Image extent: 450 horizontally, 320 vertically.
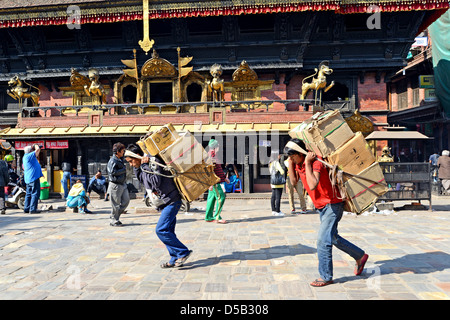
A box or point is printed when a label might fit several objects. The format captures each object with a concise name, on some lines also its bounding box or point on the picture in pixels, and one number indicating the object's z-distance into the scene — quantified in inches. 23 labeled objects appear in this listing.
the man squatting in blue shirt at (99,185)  468.9
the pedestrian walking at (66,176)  553.0
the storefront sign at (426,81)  848.9
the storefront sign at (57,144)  575.5
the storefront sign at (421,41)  852.0
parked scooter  427.9
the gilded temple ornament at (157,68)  650.2
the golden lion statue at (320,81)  591.8
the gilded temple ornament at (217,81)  595.8
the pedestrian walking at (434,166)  610.2
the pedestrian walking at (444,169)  509.7
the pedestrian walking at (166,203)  184.9
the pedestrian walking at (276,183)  365.4
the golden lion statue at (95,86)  628.7
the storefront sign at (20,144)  589.3
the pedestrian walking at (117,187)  307.7
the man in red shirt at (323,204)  155.5
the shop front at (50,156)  577.6
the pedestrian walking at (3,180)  379.9
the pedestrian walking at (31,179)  391.2
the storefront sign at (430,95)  846.5
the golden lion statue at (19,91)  648.4
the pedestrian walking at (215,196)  319.6
